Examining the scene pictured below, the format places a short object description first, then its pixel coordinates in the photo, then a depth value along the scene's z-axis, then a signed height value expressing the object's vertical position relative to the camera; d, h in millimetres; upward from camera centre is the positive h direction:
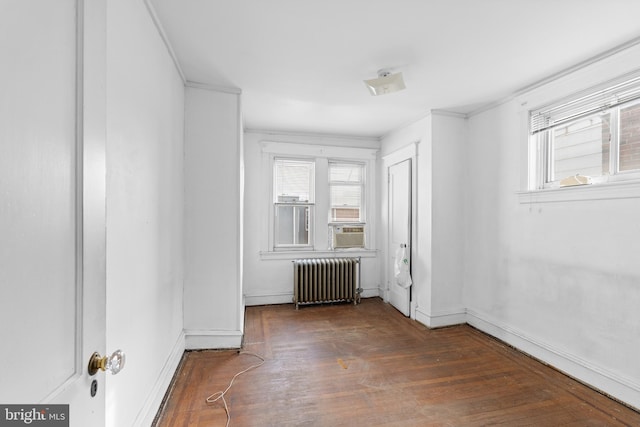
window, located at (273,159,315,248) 4496 +173
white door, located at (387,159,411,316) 3965 -112
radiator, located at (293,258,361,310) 4207 -995
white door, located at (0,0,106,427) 572 -4
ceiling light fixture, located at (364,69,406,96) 2436 +1123
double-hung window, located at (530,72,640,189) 2197 +685
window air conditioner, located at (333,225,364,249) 4621 -368
